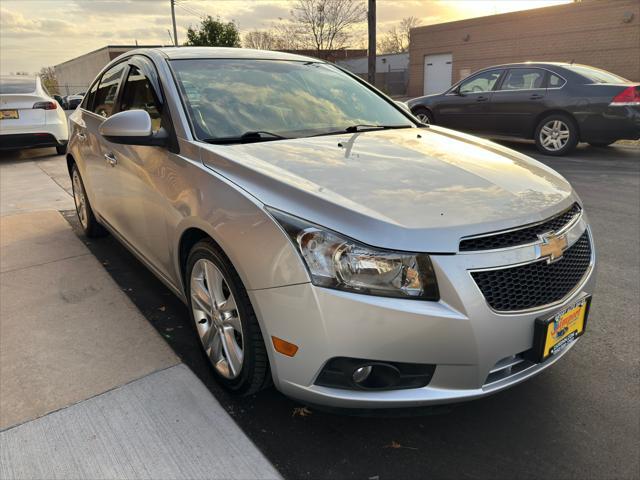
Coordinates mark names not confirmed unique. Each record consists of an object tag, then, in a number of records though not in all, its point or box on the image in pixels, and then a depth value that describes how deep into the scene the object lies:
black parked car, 7.92
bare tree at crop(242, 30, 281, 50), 36.84
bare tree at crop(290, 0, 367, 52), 26.58
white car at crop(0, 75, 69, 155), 8.76
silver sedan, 1.75
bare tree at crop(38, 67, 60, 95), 68.22
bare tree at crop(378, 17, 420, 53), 57.00
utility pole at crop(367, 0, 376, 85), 15.95
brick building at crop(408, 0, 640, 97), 19.83
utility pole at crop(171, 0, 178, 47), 31.96
